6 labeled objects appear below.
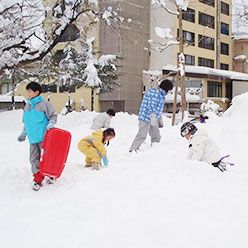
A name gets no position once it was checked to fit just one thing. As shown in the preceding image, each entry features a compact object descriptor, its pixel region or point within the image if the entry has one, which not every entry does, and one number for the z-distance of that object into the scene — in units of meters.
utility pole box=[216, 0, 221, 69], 42.97
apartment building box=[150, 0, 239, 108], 37.41
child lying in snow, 6.30
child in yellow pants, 7.34
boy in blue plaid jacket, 8.82
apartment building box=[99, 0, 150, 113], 36.16
